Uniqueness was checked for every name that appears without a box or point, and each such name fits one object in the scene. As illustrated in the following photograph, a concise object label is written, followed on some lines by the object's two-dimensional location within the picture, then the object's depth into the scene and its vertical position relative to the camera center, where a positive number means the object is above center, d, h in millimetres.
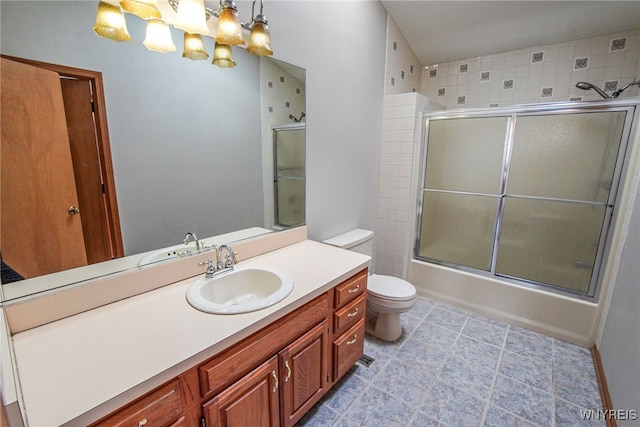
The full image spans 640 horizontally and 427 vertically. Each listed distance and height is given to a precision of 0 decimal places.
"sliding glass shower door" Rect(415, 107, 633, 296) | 1978 -202
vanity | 708 -557
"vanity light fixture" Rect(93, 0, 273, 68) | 983 +527
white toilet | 1933 -898
